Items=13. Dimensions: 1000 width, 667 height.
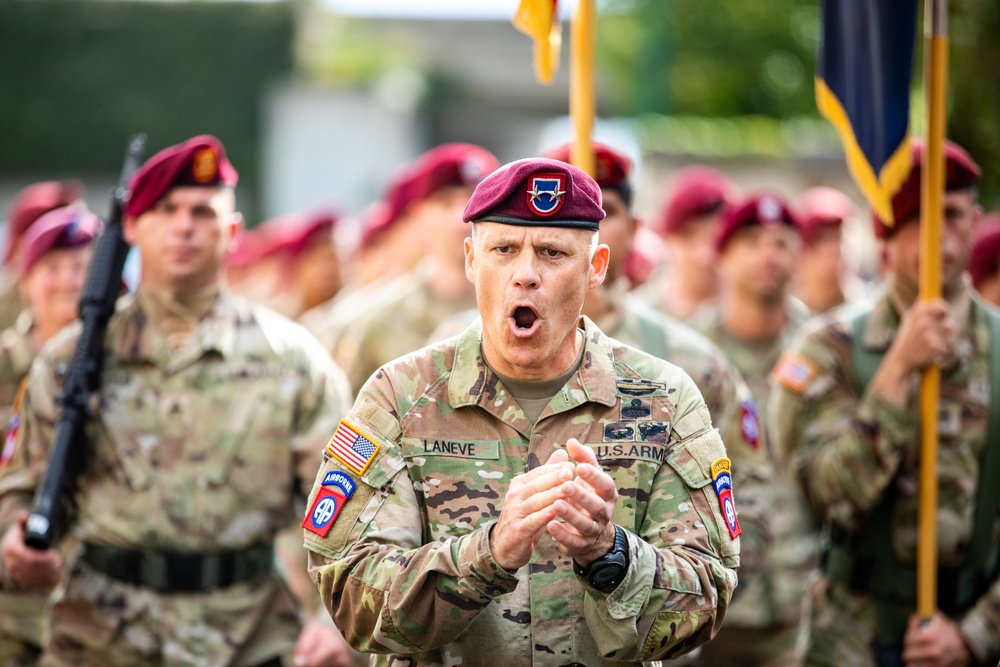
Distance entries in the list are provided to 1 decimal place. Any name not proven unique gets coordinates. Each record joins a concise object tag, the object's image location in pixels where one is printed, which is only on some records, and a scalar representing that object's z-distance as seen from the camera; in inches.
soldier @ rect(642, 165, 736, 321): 806.5
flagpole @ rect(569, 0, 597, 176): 430.9
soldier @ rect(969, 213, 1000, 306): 659.4
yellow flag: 433.7
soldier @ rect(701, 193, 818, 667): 574.6
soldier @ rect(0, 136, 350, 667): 432.1
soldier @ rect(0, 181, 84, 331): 693.9
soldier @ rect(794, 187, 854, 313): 809.5
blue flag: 479.2
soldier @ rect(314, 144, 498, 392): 620.1
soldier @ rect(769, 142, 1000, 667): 443.2
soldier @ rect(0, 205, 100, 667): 546.9
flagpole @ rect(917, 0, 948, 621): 442.0
